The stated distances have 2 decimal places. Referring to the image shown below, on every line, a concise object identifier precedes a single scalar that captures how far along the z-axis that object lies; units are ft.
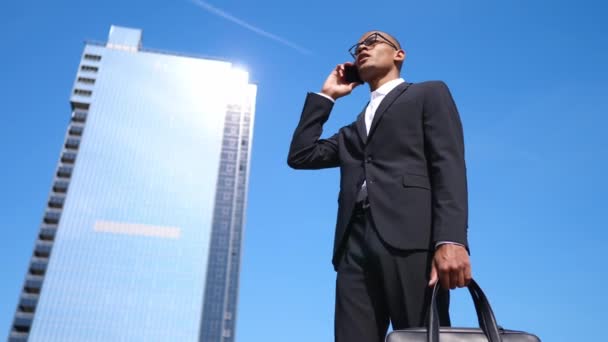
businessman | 6.72
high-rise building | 248.52
